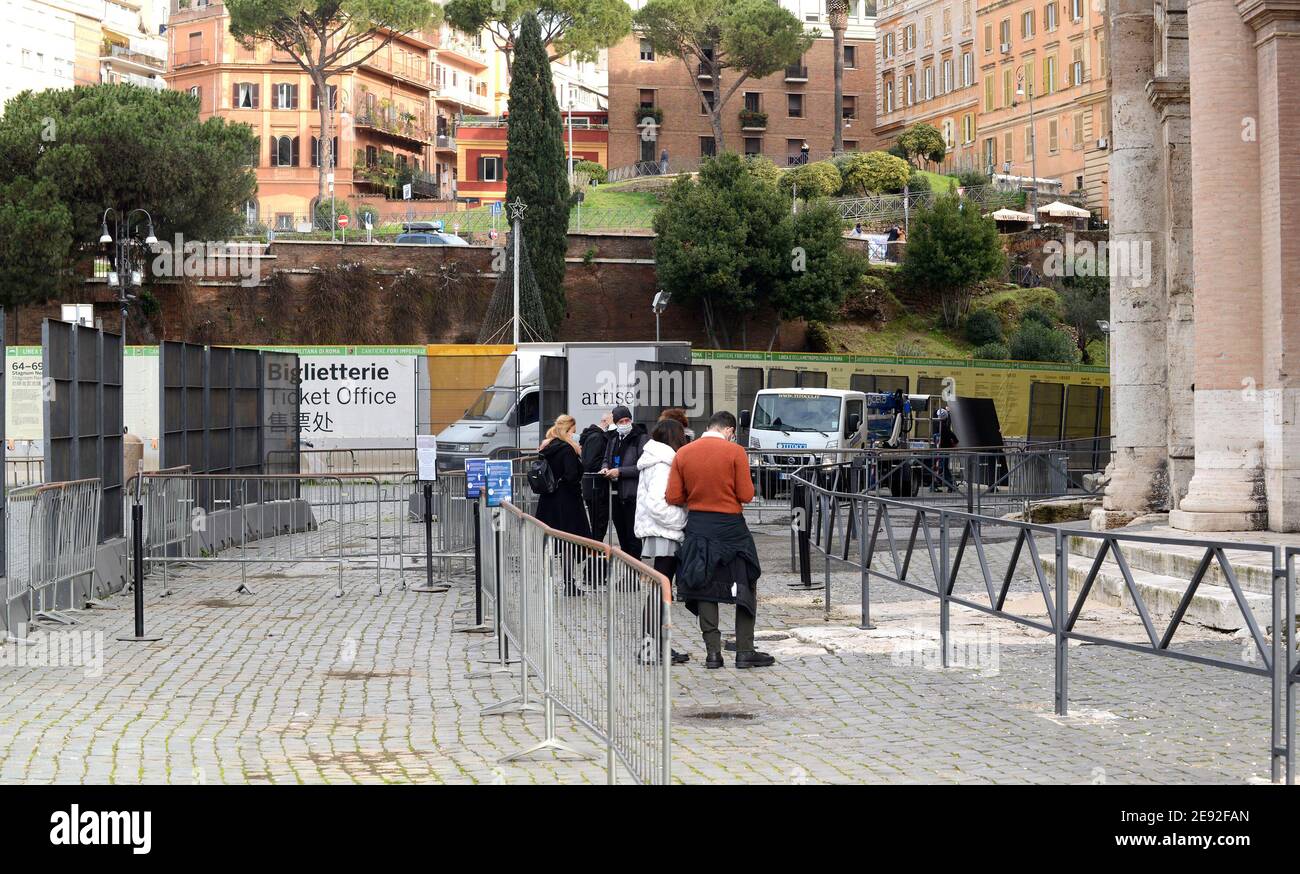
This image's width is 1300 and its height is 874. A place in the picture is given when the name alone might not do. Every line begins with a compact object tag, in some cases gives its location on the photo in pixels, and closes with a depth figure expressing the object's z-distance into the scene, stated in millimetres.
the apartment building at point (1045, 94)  73438
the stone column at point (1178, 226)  17672
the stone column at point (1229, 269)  14922
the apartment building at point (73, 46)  92125
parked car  61438
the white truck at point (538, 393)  29281
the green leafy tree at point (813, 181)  72125
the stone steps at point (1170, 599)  11477
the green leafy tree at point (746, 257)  59562
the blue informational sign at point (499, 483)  12984
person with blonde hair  14844
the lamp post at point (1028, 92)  78938
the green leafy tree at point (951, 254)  61875
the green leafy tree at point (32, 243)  52188
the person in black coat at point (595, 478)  16844
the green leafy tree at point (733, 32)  88188
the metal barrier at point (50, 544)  12656
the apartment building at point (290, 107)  87062
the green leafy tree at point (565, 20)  81250
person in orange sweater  10797
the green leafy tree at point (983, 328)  61094
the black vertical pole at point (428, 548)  15969
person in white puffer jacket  11445
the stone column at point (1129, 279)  19297
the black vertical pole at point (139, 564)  12359
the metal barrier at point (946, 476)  22984
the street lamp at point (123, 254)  46362
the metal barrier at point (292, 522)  16672
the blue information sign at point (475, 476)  13633
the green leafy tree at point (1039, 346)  57500
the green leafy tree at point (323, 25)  77062
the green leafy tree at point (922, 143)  80938
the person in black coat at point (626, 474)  15945
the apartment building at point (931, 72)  85062
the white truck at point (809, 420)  31219
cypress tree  56594
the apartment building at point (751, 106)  95062
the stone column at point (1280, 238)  14359
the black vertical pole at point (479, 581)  12953
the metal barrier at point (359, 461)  32562
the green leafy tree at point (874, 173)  74062
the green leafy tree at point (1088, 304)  60438
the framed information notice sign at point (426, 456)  19234
